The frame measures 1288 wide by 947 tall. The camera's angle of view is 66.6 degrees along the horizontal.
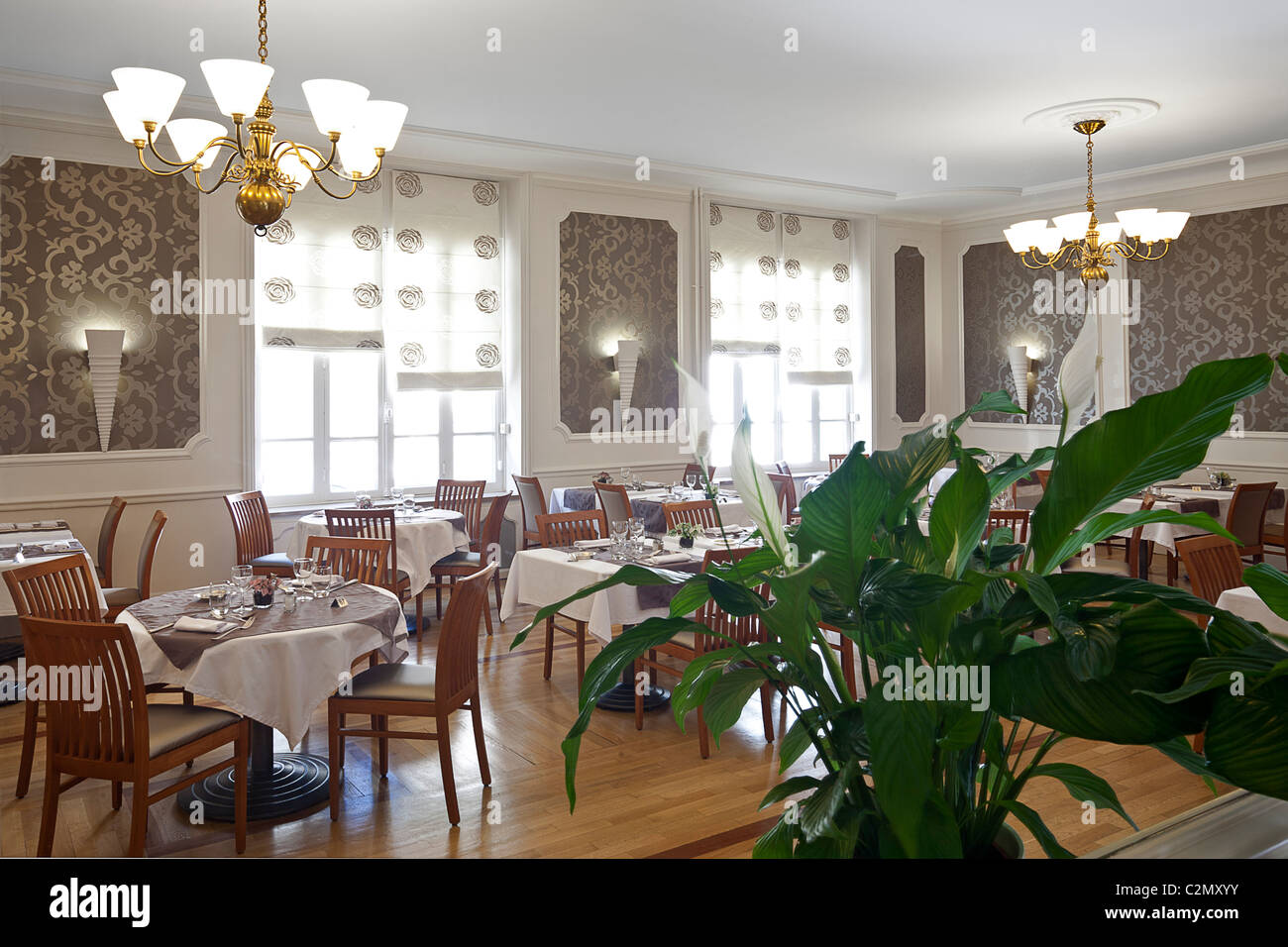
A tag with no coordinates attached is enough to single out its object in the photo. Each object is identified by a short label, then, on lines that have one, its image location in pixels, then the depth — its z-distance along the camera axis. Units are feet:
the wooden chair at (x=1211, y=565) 13.26
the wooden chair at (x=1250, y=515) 22.36
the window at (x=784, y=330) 31.60
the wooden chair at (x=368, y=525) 18.94
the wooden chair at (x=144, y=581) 17.12
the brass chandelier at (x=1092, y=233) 22.16
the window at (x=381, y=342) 24.68
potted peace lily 2.53
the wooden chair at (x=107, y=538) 19.21
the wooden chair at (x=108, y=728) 9.69
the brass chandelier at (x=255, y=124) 11.96
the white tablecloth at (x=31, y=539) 15.64
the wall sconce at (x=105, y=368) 21.54
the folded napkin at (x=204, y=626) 11.46
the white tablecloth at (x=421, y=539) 20.42
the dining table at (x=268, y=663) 11.16
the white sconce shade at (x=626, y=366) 28.99
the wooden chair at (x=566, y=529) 18.69
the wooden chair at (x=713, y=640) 14.02
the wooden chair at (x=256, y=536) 20.35
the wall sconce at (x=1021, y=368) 33.47
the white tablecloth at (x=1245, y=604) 12.13
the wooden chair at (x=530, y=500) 24.43
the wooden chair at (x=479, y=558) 21.42
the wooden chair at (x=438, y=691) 11.66
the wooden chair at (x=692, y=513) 19.70
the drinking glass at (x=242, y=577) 12.96
